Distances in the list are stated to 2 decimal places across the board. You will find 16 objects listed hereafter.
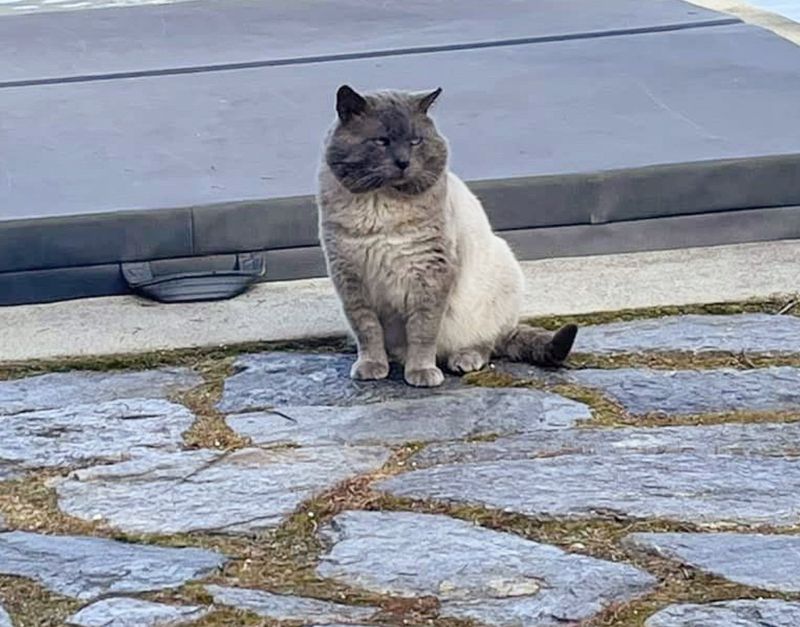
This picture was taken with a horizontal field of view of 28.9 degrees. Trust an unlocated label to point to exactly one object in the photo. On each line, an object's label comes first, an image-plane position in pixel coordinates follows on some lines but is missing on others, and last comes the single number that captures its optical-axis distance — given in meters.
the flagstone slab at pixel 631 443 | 2.60
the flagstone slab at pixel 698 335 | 3.20
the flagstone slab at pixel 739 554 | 2.07
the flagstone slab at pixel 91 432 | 2.68
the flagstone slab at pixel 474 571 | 2.02
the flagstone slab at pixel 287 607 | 2.00
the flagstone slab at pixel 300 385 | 2.96
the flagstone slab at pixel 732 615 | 1.94
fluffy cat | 3.10
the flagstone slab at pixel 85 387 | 2.98
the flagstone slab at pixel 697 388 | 2.84
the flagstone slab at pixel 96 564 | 2.11
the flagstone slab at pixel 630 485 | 2.33
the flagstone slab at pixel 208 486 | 2.36
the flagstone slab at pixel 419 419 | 2.75
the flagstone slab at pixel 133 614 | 1.99
